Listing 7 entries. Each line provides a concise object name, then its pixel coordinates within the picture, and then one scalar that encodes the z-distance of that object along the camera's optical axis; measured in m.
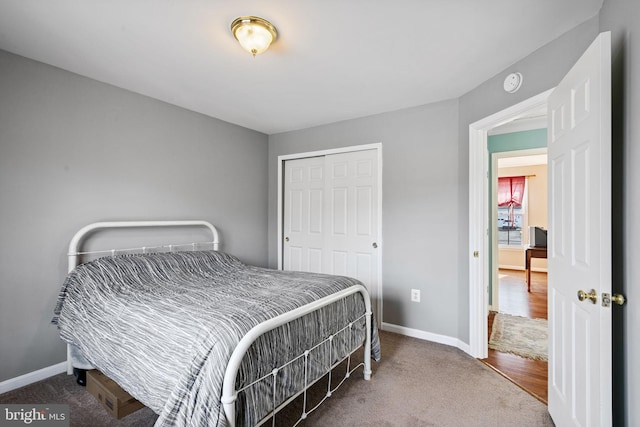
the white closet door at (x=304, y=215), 3.88
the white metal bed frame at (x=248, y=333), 1.22
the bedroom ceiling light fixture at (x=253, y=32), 1.73
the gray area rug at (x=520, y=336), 2.79
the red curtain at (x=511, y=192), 6.85
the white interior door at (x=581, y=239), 1.23
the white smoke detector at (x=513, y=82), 2.20
